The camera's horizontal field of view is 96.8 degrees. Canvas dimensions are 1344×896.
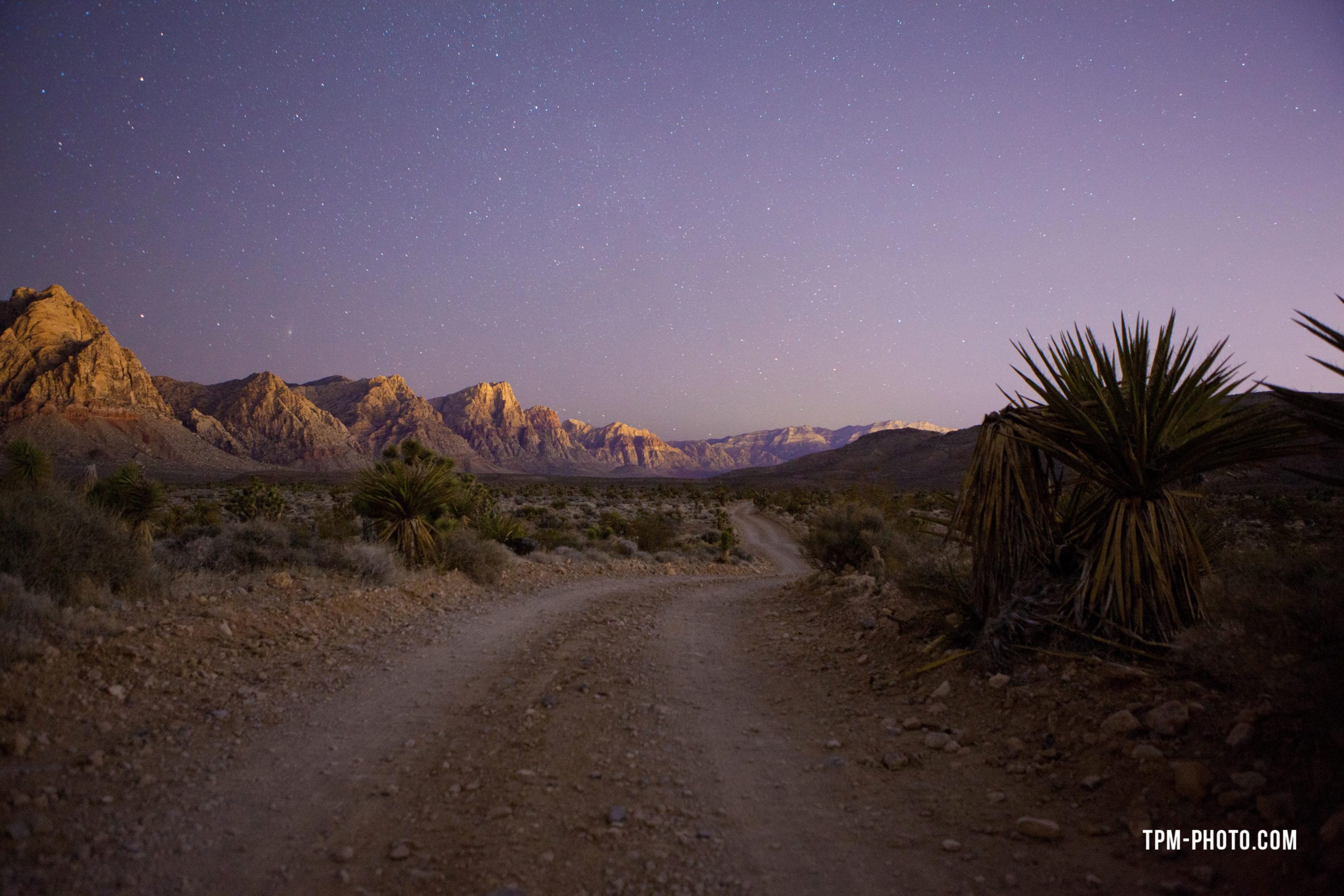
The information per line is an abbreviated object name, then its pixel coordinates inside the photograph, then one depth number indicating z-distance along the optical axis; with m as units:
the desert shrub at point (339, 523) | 13.24
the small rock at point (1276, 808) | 2.83
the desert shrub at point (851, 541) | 12.23
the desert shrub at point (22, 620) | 4.67
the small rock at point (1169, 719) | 3.70
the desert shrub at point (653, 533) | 23.31
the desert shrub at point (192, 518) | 16.92
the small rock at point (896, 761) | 4.38
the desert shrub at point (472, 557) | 12.69
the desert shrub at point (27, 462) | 11.32
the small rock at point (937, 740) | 4.61
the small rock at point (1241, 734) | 3.34
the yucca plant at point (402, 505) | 12.57
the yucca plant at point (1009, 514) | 5.79
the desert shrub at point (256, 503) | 20.75
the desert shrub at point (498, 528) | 17.28
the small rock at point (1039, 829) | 3.27
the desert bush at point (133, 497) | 12.70
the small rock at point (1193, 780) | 3.23
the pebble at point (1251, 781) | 3.04
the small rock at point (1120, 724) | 3.89
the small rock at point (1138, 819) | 3.19
